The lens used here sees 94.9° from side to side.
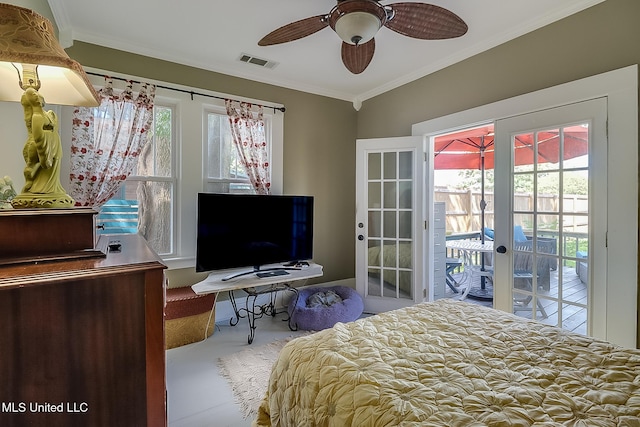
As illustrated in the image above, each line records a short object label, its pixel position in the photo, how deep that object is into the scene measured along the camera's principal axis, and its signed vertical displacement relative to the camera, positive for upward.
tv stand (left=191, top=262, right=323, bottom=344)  2.55 -0.66
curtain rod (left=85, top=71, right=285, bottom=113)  2.52 +1.16
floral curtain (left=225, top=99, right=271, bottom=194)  3.07 +0.75
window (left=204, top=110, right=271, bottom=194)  3.10 +0.54
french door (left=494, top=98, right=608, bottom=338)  2.01 -0.04
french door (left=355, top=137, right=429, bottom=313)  3.24 -0.14
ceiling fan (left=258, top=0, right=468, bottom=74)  1.62 +1.11
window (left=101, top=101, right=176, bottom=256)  2.79 +0.24
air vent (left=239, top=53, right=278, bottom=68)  2.86 +1.49
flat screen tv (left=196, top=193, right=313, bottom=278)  2.61 -0.20
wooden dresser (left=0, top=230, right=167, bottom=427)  0.65 -0.32
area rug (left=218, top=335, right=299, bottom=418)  1.91 -1.23
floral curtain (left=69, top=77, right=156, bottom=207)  2.43 +0.60
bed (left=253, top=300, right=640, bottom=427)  0.84 -0.57
